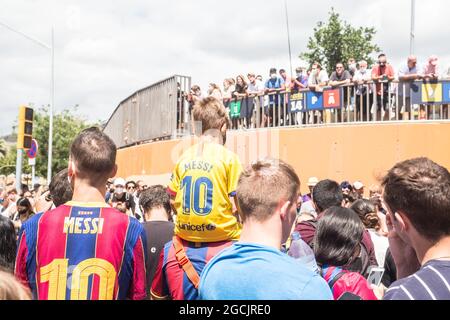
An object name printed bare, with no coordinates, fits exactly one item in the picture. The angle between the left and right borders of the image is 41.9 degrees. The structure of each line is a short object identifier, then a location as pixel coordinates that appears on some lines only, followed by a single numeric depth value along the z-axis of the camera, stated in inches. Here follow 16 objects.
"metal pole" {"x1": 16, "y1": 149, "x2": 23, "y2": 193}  533.6
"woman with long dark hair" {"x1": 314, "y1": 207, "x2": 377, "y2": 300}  143.9
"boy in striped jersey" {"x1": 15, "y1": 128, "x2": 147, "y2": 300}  127.1
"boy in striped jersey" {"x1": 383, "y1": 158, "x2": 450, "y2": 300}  83.7
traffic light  545.6
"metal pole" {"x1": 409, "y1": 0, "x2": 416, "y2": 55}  794.4
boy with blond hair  155.9
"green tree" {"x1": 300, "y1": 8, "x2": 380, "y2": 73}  1910.7
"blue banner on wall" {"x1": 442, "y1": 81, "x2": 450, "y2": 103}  528.4
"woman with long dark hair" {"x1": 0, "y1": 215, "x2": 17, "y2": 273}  156.2
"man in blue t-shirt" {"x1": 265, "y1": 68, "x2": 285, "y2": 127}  625.4
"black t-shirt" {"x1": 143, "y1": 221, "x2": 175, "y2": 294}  197.5
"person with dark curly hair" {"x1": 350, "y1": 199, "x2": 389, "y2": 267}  201.9
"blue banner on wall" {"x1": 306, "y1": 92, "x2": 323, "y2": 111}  587.5
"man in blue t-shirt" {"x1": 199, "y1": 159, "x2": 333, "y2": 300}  89.7
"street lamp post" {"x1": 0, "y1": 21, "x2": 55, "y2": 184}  1158.6
